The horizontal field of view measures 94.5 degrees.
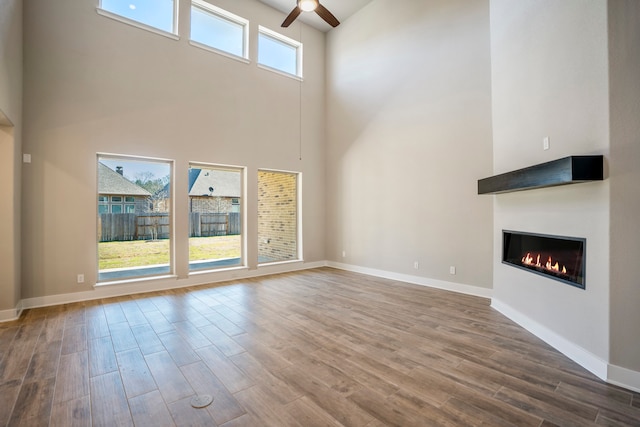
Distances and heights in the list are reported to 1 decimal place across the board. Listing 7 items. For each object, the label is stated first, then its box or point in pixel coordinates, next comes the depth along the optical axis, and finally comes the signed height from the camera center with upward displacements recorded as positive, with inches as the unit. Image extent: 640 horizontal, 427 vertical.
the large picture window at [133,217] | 185.5 -1.9
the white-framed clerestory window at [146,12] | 184.5 +133.2
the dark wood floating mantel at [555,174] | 91.6 +13.2
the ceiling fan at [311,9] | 162.4 +115.9
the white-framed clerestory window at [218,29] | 219.1 +143.9
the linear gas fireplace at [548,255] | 104.2 -18.1
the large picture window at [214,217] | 218.5 -2.3
